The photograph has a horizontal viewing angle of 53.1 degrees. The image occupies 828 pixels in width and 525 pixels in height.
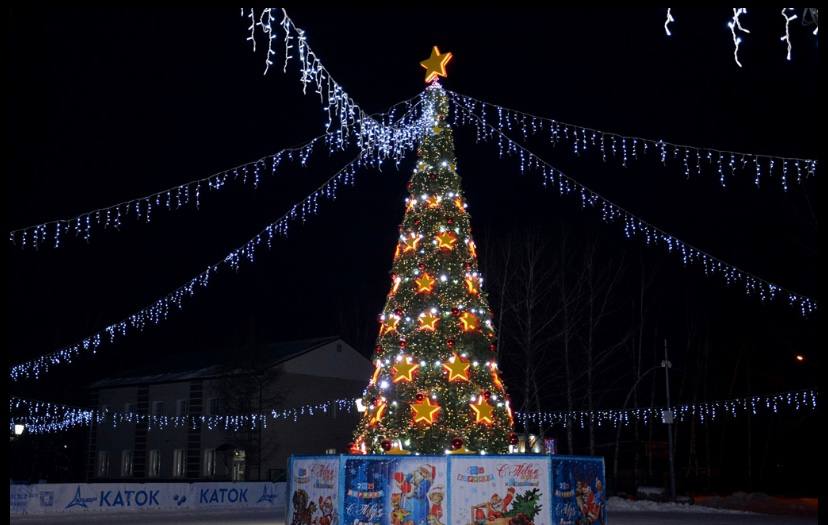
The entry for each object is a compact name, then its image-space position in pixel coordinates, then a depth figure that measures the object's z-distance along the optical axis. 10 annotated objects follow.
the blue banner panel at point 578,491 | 13.82
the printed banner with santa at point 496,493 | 13.45
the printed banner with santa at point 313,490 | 13.85
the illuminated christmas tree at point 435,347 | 16.61
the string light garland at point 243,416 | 40.78
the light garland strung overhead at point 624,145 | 15.35
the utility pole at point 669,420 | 29.75
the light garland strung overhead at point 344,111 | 13.18
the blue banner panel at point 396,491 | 13.46
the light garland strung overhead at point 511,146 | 19.17
